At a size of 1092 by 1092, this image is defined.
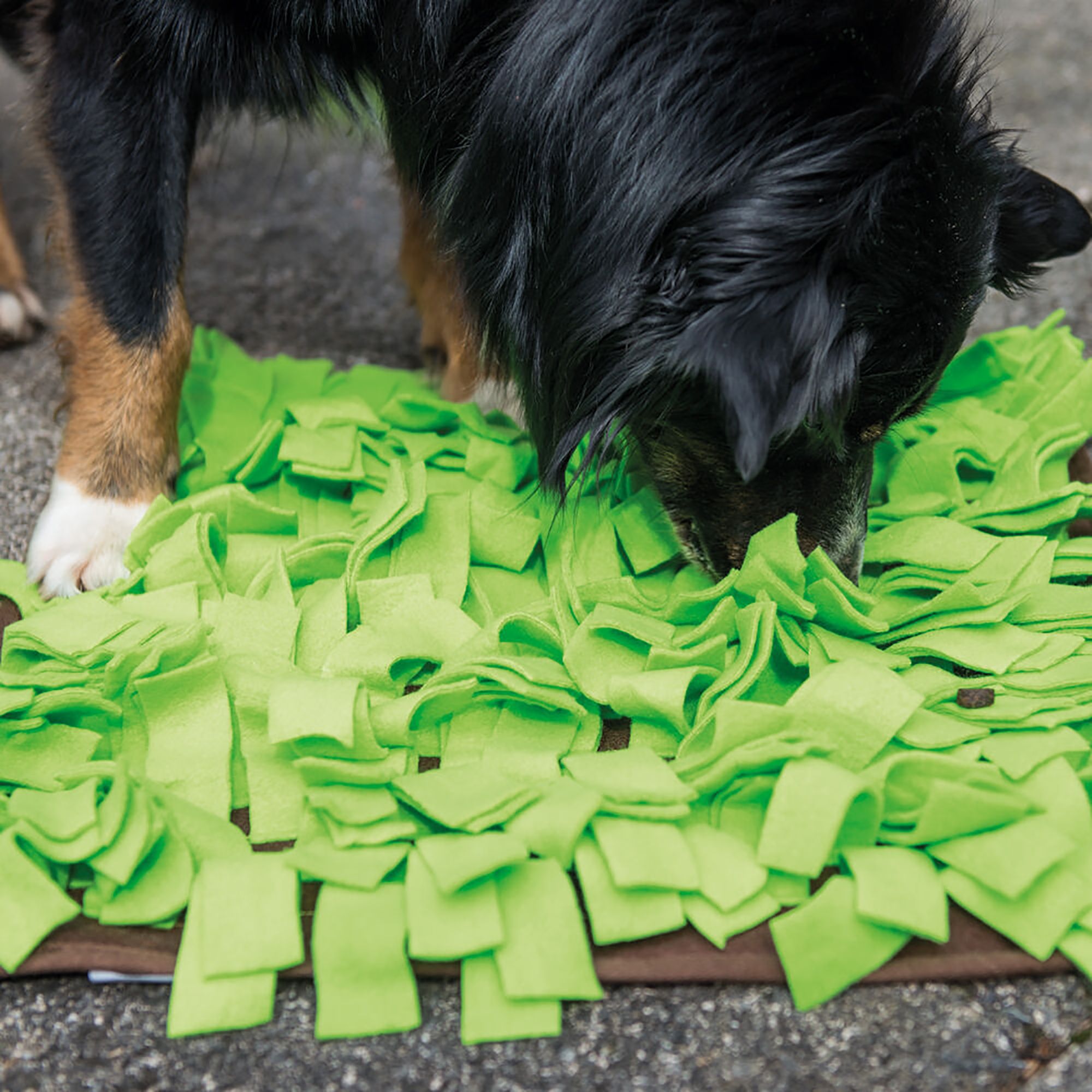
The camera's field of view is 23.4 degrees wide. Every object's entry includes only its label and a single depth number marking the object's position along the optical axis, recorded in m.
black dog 1.13
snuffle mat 1.05
